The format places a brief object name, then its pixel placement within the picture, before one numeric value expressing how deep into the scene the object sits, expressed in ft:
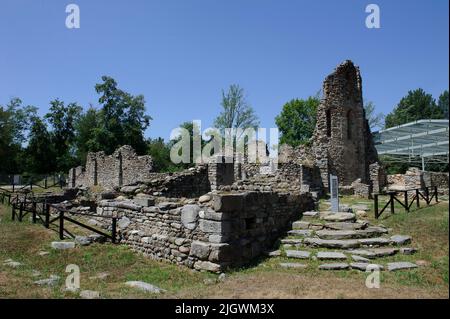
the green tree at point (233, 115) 148.15
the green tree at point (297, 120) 156.35
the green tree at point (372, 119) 153.38
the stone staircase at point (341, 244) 28.04
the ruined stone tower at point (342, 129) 75.31
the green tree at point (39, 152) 162.61
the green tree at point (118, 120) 146.41
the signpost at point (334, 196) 43.85
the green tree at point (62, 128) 171.32
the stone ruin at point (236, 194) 29.81
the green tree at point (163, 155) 159.54
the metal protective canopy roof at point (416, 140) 86.38
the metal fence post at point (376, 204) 40.57
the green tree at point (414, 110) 177.47
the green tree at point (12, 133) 180.14
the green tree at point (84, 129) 166.80
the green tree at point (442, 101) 183.19
